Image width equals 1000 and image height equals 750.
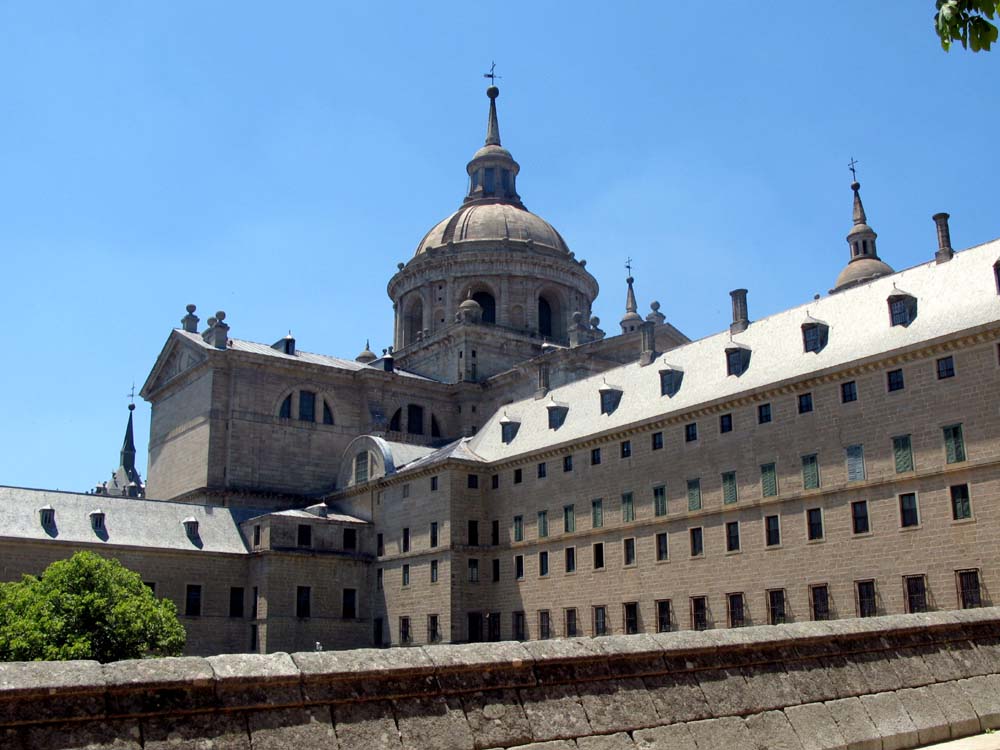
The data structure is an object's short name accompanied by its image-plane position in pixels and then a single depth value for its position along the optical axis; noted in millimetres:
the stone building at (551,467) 35562
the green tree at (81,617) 36375
